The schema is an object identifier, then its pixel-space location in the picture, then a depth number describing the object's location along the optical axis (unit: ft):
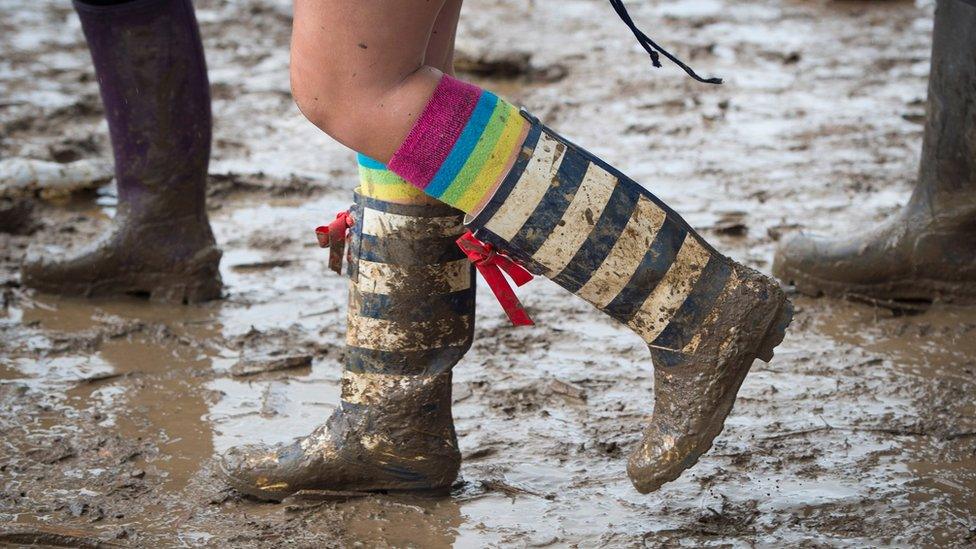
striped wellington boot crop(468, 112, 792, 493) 10.73
